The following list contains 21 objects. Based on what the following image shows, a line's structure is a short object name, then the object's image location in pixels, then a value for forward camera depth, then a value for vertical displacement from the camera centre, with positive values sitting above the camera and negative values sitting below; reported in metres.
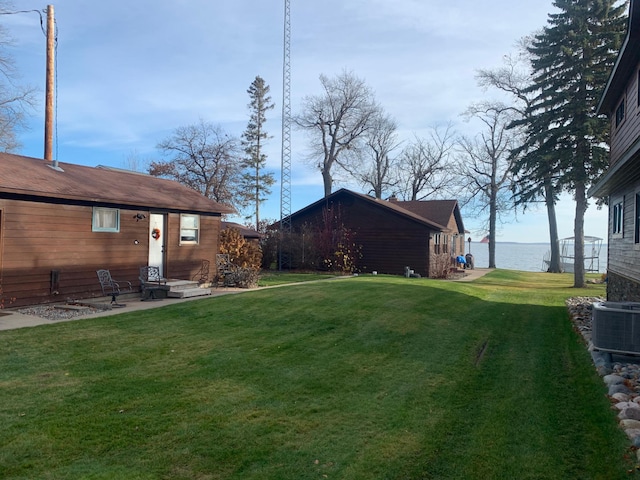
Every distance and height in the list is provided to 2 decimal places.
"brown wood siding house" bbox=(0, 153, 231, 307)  10.41 +0.37
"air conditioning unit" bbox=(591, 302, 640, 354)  6.78 -1.12
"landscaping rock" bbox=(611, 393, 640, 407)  5.25 -1.63
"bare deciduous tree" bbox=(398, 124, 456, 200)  46.19 +7.70
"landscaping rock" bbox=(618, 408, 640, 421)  4.72 -1.64
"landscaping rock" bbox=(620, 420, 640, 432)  4.47 -1.66
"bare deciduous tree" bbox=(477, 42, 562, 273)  22.52 +3.91
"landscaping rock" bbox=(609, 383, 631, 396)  5.52 -1.62
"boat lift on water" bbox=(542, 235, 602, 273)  35.06 -0.21
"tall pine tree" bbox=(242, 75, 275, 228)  43.16 +9.28
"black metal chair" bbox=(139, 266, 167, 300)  12.51 -1.08
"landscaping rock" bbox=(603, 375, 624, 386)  5.80 -1.59
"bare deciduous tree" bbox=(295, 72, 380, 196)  42.47 +11.66
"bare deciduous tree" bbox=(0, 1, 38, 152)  21.59 +5.42
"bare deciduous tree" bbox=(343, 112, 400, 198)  47.56 +8.55
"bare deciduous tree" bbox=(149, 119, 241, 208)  38.88 +6.39
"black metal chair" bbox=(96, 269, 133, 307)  11.50 -1.15
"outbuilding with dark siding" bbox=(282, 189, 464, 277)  24.09 +1.01
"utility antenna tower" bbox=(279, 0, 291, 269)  24.14 +6.98
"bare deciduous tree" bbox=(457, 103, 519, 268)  40.50 +6.36
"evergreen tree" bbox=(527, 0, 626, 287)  20.75 +7.63
